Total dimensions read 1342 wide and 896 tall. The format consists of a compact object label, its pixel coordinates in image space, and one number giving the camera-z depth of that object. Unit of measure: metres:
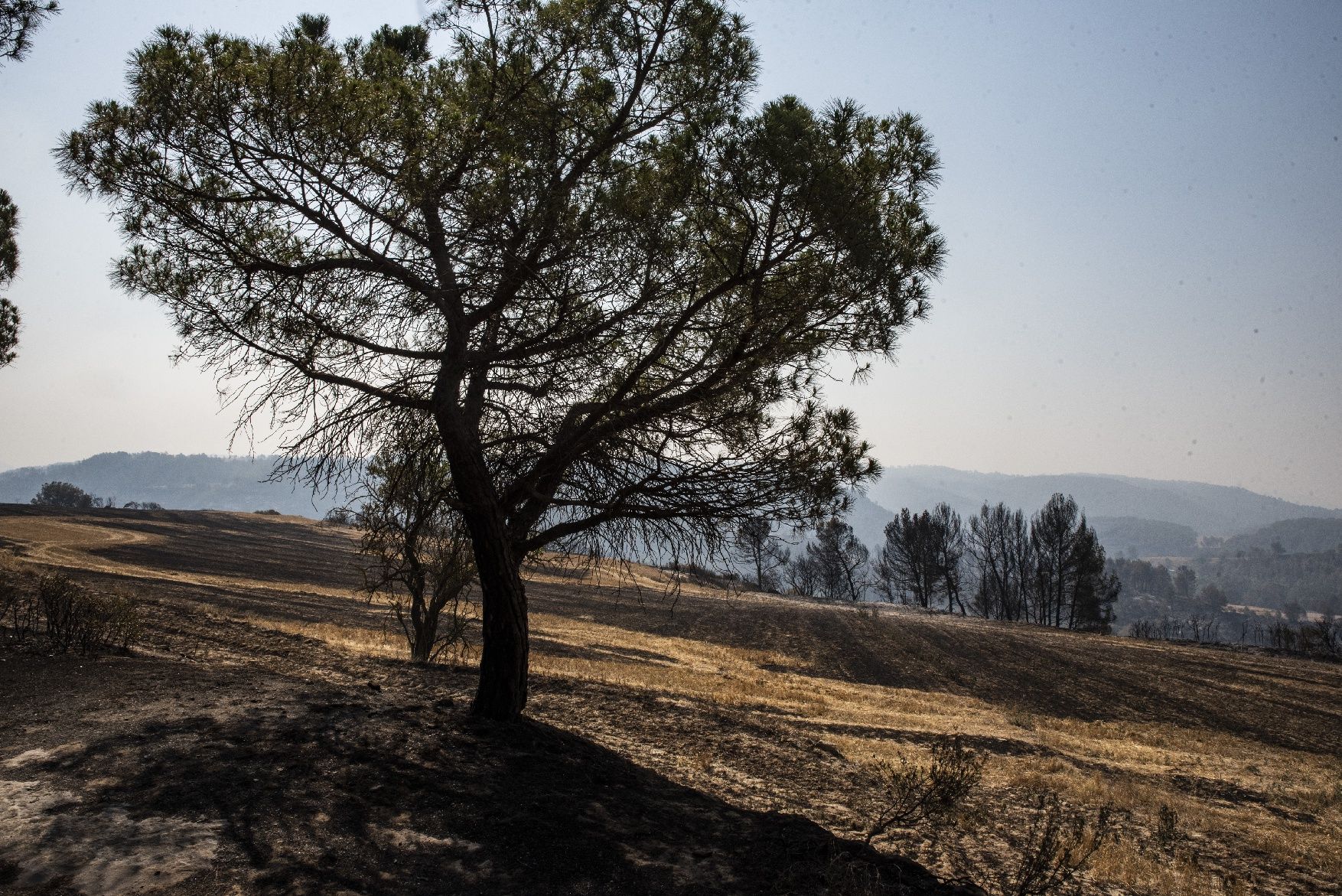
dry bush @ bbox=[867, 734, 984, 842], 7.25
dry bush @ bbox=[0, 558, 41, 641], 10.27
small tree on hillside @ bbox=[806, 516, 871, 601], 80.94
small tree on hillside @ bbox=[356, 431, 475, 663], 8.45
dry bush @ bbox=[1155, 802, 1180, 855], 8.67
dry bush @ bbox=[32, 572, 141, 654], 9.84
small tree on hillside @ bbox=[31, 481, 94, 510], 103.12
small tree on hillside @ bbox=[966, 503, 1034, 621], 80.69
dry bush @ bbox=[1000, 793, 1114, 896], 5.66
